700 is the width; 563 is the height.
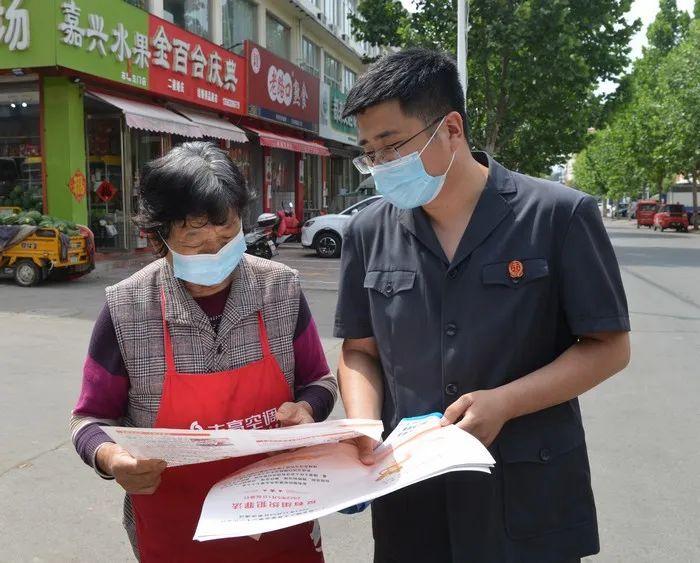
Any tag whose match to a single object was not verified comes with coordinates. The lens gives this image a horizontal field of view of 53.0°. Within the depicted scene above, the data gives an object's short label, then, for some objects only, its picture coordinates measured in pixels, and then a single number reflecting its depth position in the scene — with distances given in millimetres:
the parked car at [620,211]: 69938
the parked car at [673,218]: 35500
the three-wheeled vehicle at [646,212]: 41625
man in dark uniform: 1491
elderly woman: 1701
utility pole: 14700
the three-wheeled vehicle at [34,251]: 10234
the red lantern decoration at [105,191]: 14055
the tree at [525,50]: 19000
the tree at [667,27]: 44312
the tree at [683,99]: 30625
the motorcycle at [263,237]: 12430
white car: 16125
